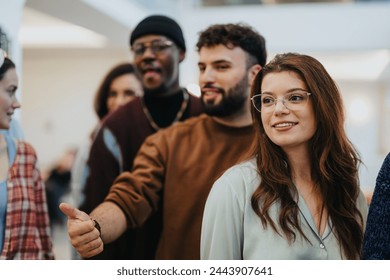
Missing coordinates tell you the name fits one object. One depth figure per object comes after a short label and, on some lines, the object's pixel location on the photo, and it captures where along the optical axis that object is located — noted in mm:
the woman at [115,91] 2346
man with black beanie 2047
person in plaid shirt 1904
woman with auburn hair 1629
